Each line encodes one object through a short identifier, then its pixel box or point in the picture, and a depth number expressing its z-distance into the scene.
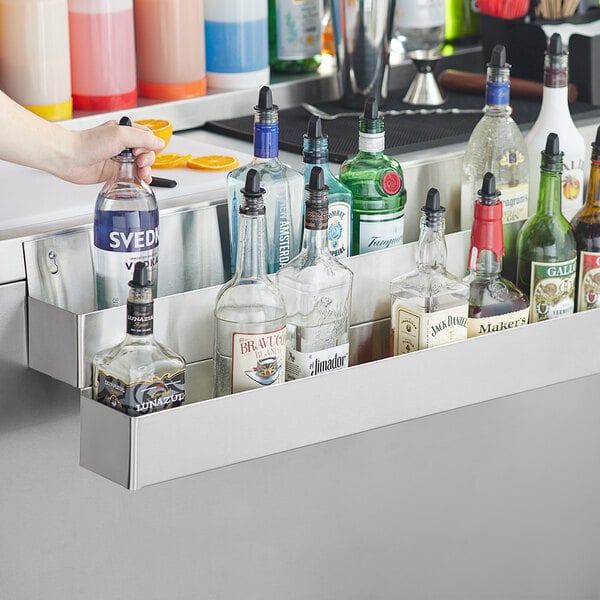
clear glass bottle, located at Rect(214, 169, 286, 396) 3.05
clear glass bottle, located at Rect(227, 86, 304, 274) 3.20
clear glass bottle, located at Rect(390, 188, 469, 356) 3.15
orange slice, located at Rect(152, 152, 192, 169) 3.42
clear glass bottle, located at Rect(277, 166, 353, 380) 3.12
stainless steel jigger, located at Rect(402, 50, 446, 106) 3.85
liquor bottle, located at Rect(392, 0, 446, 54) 3.84
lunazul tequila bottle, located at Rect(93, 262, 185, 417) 2.96
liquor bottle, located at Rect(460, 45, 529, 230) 3.38
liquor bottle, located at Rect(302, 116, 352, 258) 3.18
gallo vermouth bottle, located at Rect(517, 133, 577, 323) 3.27
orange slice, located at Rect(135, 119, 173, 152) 3.45
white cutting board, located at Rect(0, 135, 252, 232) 3.22
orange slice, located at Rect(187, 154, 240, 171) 3.41
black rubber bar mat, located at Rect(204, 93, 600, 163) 3.57
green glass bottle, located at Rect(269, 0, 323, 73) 3.87
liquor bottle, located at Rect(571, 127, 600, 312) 3.32
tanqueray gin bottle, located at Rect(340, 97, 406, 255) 3.26
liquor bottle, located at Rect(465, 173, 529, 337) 3.19
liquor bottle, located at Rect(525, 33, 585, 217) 3.42
